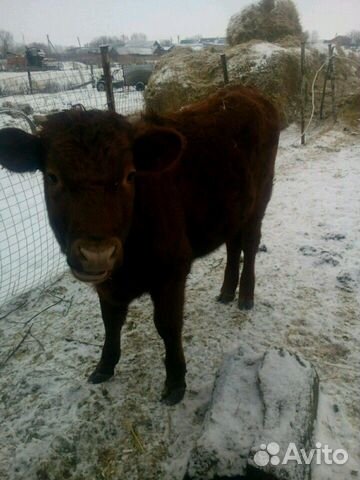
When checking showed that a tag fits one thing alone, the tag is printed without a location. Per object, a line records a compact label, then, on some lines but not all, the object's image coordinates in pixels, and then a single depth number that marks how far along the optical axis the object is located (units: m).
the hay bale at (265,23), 14.90
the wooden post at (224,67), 9.34
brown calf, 1.85
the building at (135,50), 33.46
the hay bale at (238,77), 10.91
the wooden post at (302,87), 9.41
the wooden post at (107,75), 4.97
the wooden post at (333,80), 10.49
